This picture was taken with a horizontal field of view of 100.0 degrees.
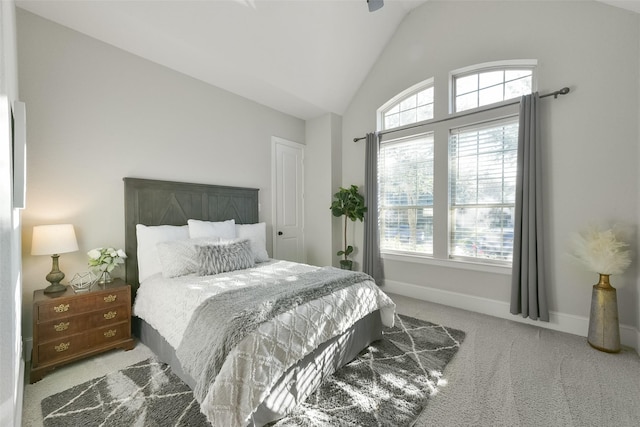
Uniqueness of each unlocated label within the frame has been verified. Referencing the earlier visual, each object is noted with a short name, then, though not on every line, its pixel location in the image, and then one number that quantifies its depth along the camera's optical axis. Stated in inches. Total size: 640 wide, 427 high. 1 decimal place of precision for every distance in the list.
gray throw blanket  58.0
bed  57.2
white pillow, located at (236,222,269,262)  125.4
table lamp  83.4
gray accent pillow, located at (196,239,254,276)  98.8
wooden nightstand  78.5
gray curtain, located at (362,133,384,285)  161.0
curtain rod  105.7
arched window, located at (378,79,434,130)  148.3
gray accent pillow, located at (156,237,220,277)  96.3
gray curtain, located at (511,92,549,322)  109.5
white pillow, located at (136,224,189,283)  102.9
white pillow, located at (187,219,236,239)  116.7
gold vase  91.2
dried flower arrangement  90.8
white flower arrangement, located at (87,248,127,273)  95.3
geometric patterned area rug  63.5
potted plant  163.0
